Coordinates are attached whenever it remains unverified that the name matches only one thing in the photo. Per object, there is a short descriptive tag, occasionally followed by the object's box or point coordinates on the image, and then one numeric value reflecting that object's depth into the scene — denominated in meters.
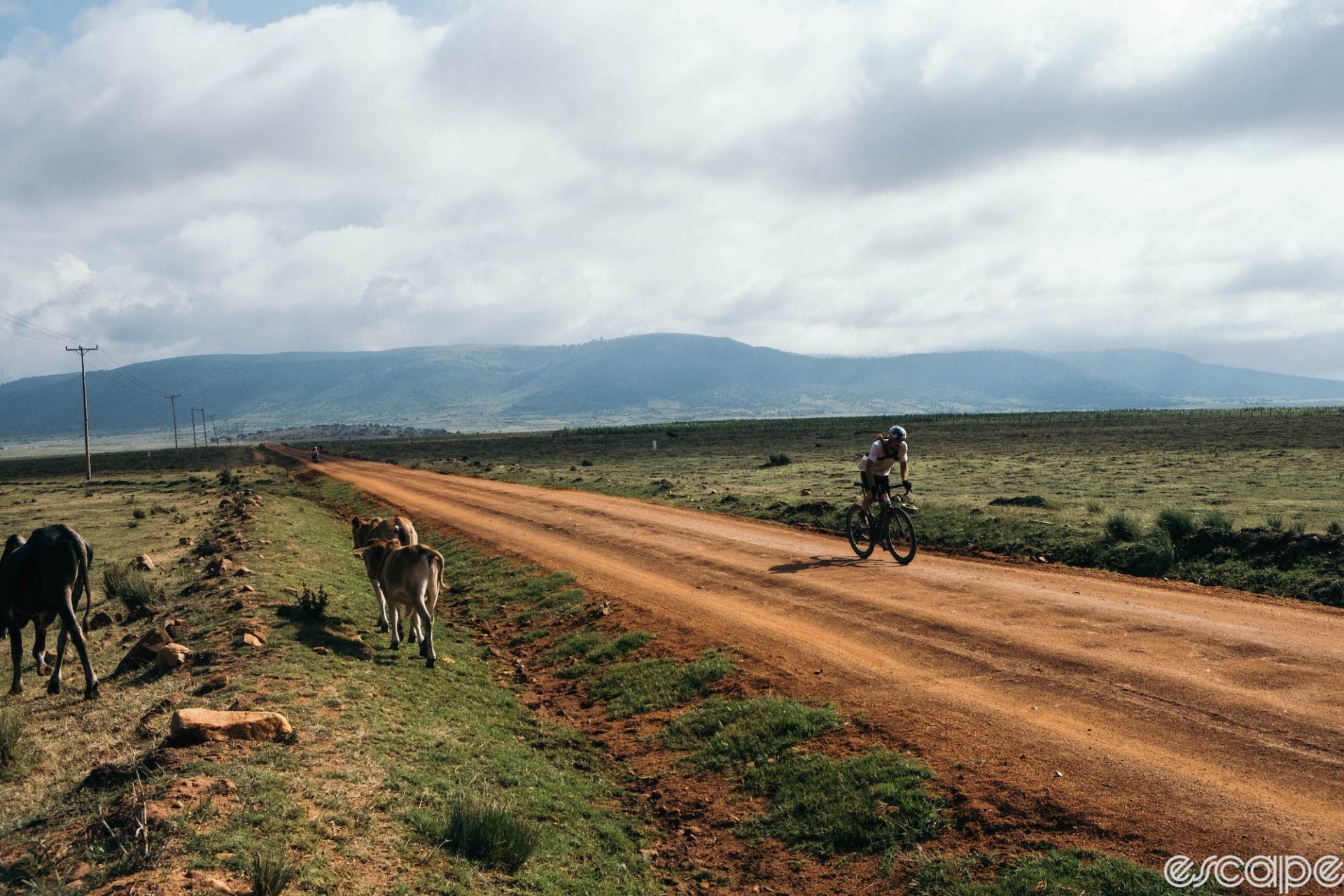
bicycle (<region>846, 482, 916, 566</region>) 18.28
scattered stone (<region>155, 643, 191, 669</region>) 11.69
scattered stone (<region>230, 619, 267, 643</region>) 12.71
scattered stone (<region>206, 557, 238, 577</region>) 18.30
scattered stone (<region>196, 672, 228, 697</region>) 10.29
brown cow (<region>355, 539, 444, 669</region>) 13.01
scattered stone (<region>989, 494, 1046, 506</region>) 25.56
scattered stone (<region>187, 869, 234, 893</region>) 5.50
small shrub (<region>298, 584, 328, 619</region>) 14.71
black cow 11.23
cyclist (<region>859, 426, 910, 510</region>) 18.20
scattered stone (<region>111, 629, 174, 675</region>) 11.94
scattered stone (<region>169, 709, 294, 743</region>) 8.05
